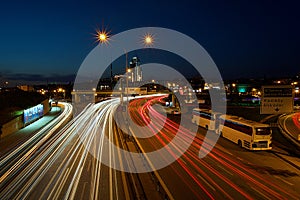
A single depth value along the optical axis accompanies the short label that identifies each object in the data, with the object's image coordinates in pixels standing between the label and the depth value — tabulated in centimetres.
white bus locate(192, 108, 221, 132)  3015
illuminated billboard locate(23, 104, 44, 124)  3741
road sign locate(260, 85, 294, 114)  2175
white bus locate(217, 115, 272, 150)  2211
